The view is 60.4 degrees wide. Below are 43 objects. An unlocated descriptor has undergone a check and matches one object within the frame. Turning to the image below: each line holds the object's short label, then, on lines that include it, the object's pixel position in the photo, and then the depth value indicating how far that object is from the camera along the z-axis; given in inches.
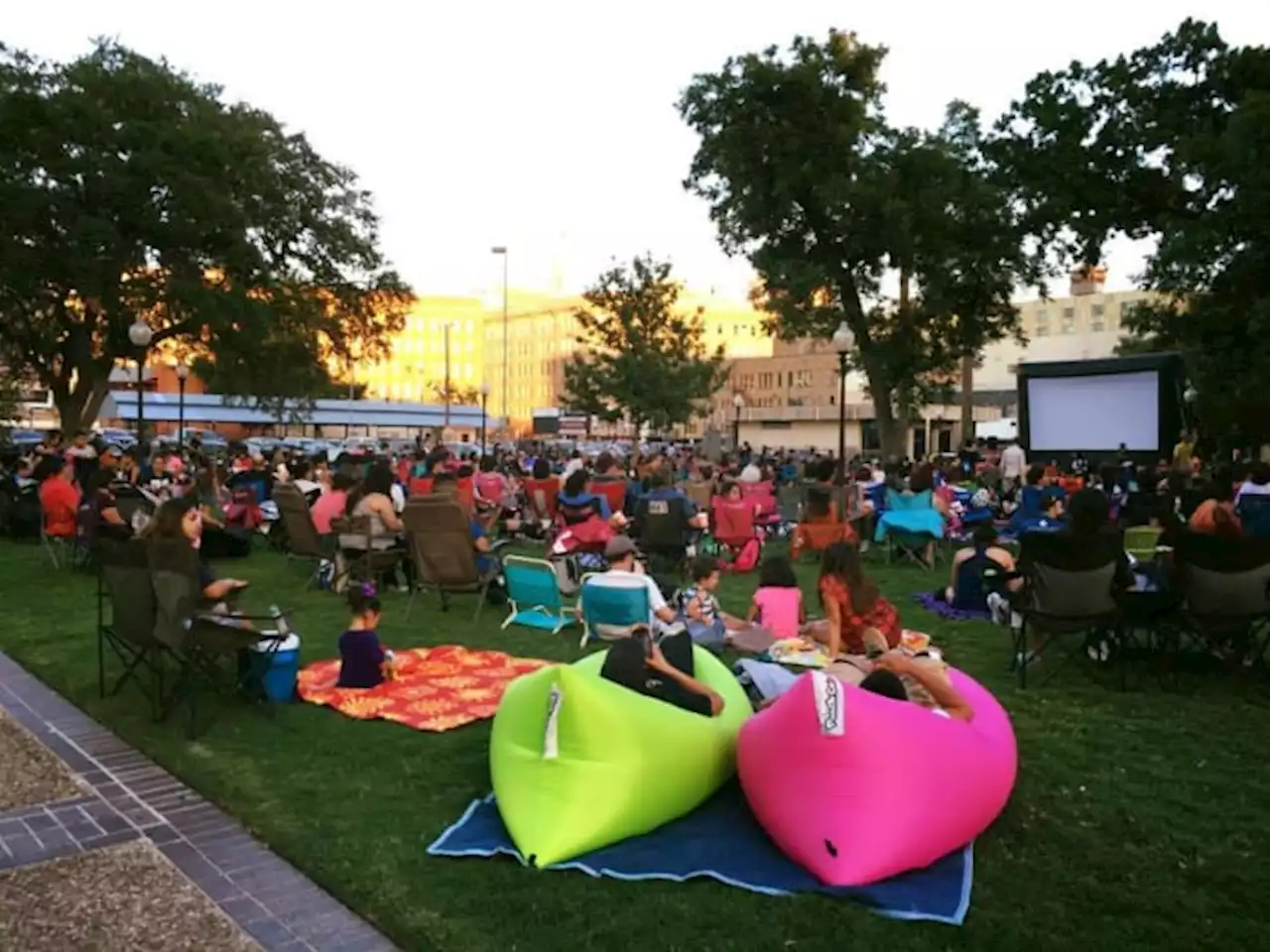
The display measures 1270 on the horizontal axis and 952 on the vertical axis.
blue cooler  261.4
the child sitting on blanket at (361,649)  273.1
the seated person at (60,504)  501.0
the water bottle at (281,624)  255.0
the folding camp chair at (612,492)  569.0
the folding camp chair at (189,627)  240.1
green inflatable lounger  173.0
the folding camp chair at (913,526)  515.8
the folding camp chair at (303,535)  441.7
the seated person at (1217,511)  370.9
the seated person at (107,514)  440.1
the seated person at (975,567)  375.6
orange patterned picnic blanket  254.4
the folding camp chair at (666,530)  463.5
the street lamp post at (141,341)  778.2
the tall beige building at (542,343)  5280.5
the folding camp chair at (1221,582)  279.4
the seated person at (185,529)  250.1
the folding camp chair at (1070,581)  282.0
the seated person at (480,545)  389.4
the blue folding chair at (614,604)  299.7
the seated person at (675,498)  465.4
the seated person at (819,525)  478.9
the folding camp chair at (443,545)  367.9
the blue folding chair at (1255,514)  465.0
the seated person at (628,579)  299.7
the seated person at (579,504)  436.5
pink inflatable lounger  160.2
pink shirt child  322.3
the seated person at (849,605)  269.7
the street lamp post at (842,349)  685.3
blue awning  2637.8
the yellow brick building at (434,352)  5438.0
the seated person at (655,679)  198.1
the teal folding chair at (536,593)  354.3
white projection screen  1027.9
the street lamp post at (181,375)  981.3
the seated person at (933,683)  187.6
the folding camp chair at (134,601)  248.8
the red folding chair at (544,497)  596.1
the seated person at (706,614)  318.0
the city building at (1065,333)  2701.8
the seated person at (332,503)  455.8
